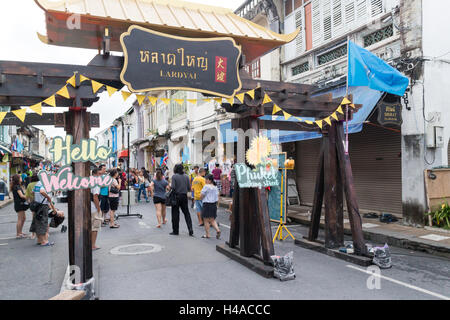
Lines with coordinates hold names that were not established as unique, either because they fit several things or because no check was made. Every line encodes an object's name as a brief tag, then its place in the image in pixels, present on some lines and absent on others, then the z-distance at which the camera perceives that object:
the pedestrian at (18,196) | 9.31
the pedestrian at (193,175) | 14.97
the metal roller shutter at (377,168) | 10.84
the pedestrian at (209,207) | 9.05
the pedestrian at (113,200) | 10.65
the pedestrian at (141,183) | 18.66
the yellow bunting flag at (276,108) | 6.69
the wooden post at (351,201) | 6.84
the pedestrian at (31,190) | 8.78
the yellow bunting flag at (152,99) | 5.67
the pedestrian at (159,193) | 10.62
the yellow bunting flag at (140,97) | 5.72
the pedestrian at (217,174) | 16.36
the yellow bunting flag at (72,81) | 5.16
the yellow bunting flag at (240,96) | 6.26
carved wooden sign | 5.49
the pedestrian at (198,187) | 10.43
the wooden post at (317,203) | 7.78
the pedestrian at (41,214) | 8.48
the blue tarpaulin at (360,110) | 9.41
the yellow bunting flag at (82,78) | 5.18
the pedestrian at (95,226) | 7.33
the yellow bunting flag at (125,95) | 5.63
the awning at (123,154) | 36.97
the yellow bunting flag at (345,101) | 7.24
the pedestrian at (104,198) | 10.74
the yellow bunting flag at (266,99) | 6.52
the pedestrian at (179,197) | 9.36
